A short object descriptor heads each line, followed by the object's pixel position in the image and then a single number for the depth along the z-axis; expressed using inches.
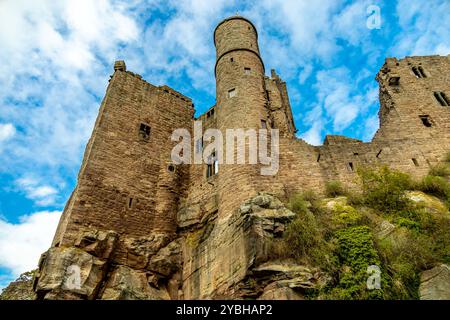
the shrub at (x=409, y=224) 411.5
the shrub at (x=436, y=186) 486.3
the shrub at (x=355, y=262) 316.8
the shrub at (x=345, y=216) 411.5
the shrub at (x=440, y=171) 525.6
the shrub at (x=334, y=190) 500.7
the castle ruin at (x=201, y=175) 418.6
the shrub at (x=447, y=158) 553.6
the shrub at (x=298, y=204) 427.8
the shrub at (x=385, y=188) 459.2
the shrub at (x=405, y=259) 320.7
